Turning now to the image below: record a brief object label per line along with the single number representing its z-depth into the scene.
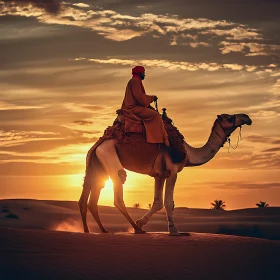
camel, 18.67
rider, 18.86
